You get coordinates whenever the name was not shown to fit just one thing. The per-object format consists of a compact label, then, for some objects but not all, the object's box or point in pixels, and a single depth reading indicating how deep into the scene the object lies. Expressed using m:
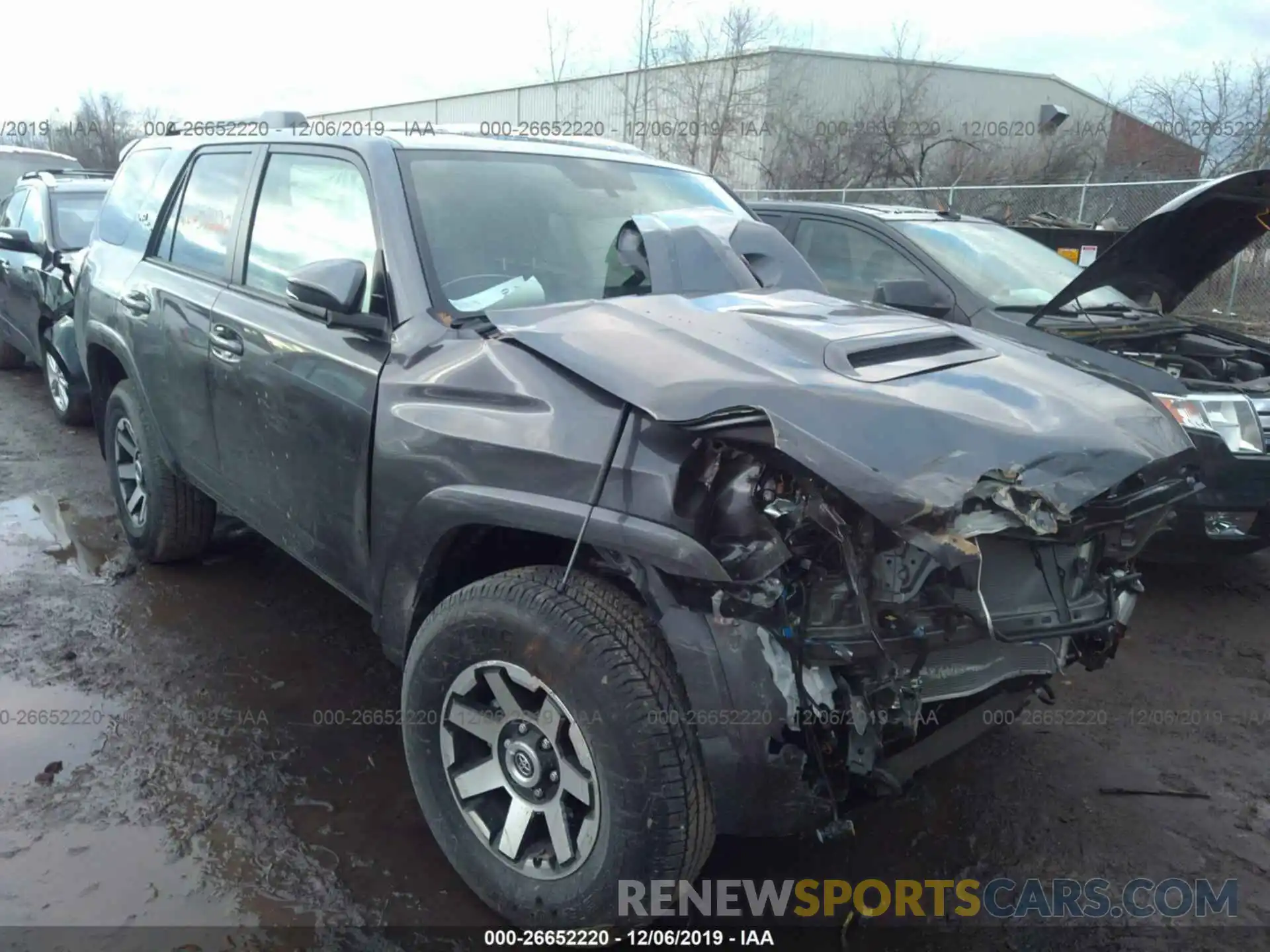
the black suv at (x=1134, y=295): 4.20
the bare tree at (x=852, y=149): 22.88
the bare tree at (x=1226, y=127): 15.67
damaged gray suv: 2.04
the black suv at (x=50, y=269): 6.69
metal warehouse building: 22.47
